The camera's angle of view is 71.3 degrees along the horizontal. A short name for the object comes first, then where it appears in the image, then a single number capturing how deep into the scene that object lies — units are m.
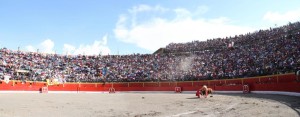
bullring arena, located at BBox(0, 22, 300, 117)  10.22
